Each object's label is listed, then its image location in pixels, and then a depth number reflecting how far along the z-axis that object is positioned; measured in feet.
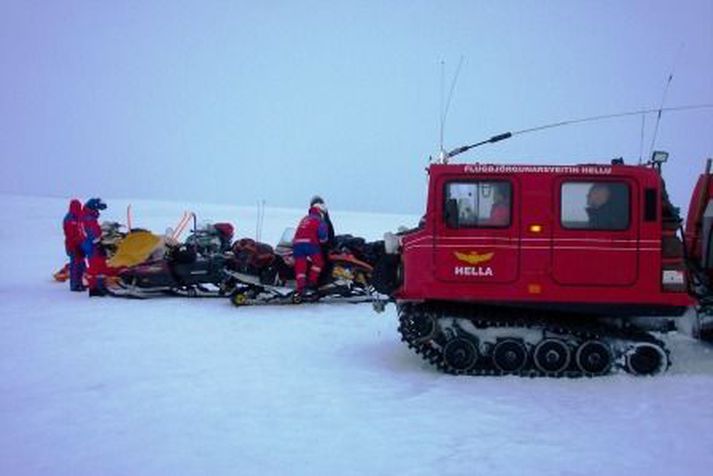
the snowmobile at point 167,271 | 43.16
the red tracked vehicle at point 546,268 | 23.80
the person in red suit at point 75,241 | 45.88
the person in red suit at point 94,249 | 43.47
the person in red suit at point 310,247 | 39.29
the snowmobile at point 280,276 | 40.01
